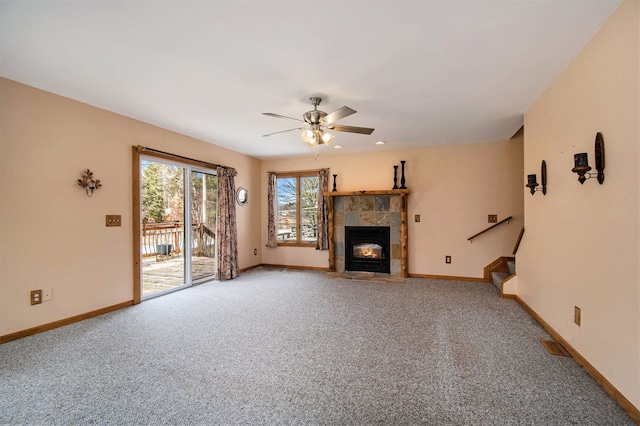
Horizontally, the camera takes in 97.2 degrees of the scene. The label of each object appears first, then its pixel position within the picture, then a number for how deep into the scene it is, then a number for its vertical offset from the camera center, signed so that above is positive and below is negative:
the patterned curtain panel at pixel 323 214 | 5.91 -0.01
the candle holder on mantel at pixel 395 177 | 5.45 +0.69
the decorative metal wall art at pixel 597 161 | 1.95 +0.34
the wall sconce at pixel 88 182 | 3.22 +0.40
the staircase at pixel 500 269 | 4.51 -0.99
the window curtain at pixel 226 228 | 5.16 -0.24
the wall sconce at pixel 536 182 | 2.94 +0.32
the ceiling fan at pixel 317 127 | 3.03 +0.95
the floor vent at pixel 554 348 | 2.41 -1.21
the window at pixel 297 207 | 6.21 +0.15
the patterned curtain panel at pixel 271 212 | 6.33 +0.05
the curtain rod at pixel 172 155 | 3.79 +0.91
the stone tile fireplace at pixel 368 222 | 5.38 -0.18
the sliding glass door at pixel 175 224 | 4.17 -0.13
